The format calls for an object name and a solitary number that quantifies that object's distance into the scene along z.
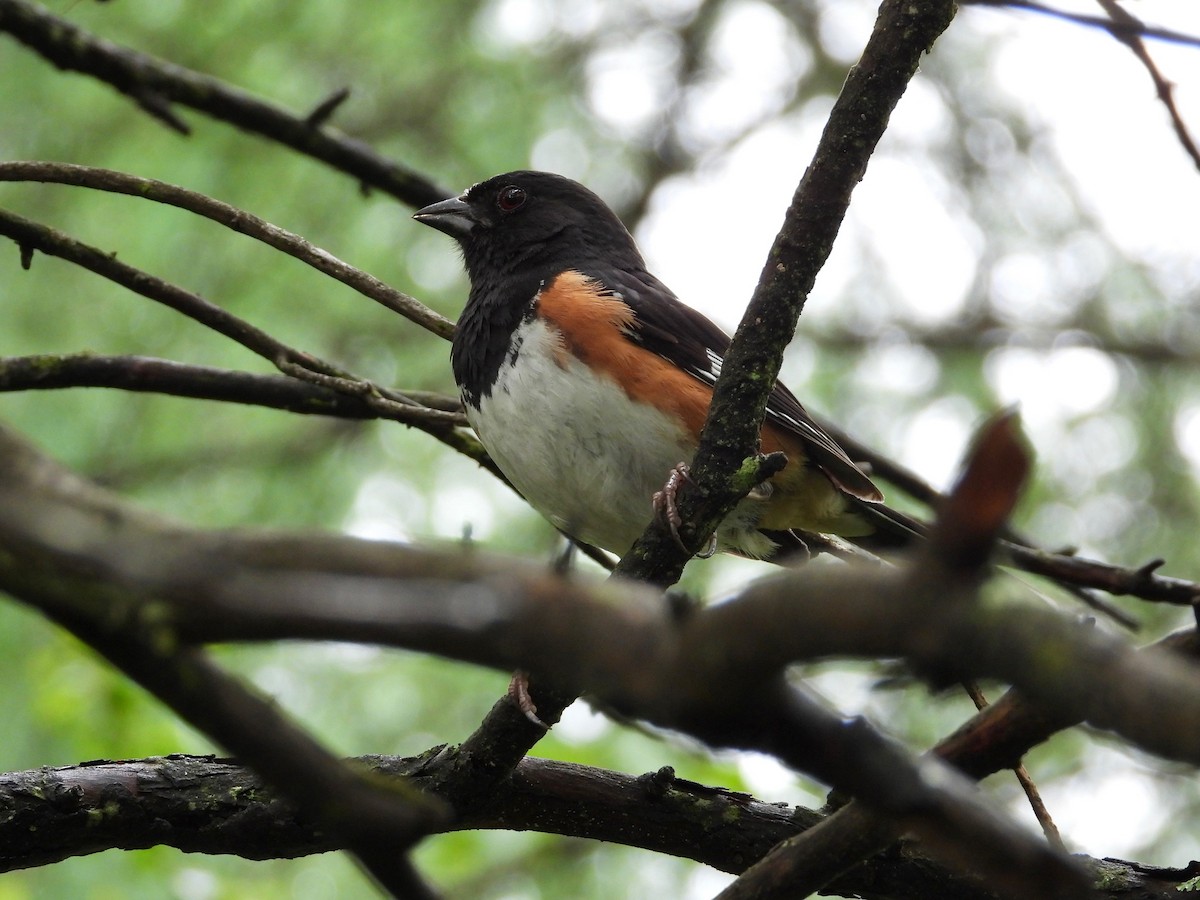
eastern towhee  5.80
